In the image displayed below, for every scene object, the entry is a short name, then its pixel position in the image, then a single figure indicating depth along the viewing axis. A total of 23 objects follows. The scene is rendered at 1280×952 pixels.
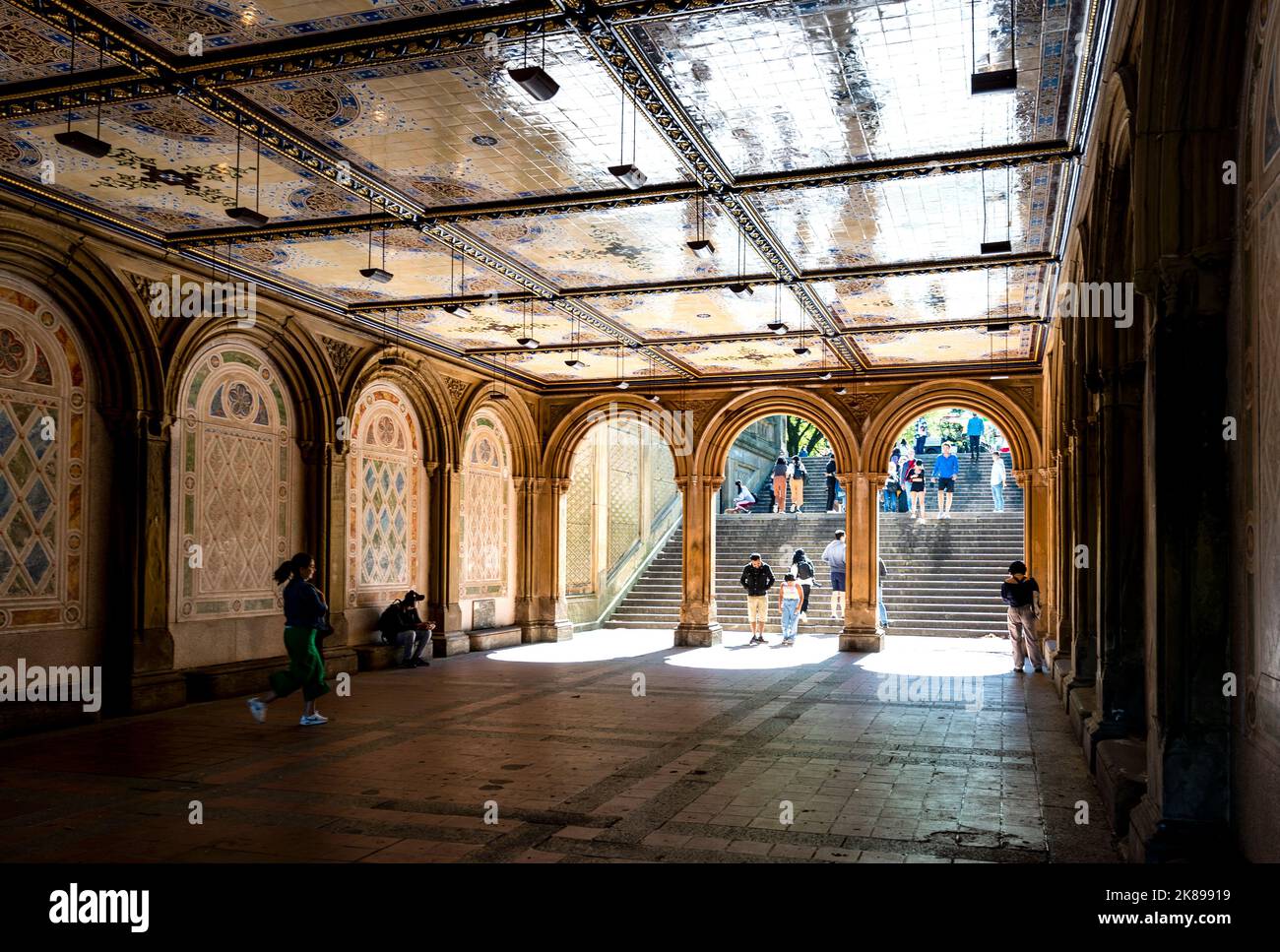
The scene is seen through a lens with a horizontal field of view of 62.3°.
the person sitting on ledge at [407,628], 14.62
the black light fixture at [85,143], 6.81
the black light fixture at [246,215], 8.34
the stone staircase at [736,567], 21.09
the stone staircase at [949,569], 19.30
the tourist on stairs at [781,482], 24.78
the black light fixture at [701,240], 8.85
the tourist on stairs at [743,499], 27.31
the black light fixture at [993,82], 5.46
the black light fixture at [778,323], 12.26
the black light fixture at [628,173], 7.50
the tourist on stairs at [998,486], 23.97
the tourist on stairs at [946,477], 23.27
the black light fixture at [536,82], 5.96
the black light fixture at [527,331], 12.77
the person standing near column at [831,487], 26.59
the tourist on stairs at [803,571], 18.64
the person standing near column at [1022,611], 13.33
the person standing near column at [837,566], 18.66
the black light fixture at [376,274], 9.80
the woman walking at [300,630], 9.49
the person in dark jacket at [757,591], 17.92
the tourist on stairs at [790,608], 17.67
